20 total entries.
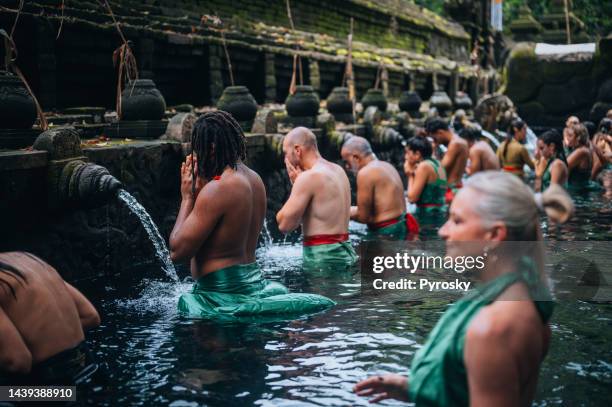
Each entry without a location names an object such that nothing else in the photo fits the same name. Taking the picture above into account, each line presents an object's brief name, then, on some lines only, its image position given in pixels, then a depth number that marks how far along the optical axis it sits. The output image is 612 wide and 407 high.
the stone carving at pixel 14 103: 5.89
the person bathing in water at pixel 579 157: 12.55
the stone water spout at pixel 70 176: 5.84
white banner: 30.59
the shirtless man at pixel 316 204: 6.71
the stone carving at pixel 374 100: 15.45
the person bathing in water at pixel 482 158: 11.24
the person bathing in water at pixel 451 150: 11.35
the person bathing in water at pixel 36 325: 3.36
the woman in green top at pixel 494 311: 2.33
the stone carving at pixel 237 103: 9.25
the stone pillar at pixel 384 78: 21.12
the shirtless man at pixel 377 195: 7.97
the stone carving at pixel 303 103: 11.12
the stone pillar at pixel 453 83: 26.43
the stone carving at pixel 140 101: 7.84
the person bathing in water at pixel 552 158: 10.95
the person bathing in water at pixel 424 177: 9.74
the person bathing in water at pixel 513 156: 13.26
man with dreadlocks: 5.06
